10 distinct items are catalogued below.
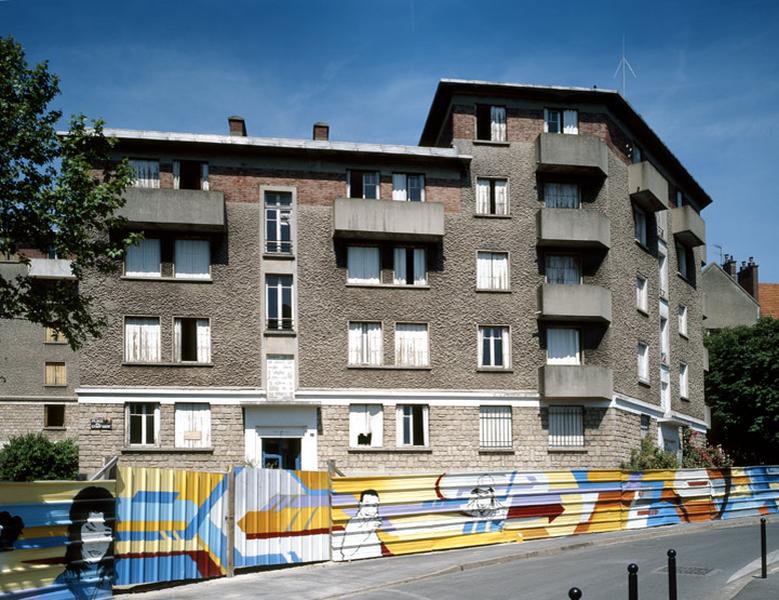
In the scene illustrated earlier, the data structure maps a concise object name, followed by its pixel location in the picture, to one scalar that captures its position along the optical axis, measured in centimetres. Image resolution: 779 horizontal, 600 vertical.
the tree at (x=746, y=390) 5366
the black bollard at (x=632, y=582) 1013
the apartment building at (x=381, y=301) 3491
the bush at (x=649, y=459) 3662
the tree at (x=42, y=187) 2122
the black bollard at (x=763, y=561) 1769
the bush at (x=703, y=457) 3997
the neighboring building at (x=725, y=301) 6650
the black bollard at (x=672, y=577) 1245
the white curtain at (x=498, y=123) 3838
